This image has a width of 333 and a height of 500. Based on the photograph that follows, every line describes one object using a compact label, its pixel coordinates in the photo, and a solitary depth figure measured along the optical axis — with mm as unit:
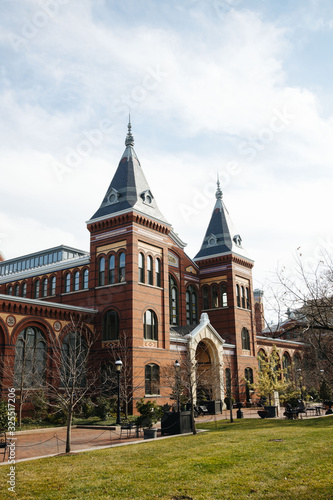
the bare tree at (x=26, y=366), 24508
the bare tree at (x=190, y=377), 26419
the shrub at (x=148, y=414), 21438
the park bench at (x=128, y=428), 21031
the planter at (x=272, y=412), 28219
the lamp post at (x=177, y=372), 25922
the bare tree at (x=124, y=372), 28812
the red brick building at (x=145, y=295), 30453
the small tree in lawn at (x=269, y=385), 33762
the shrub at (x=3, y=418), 19923
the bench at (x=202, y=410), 31062
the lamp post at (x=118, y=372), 23031
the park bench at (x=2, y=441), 14406
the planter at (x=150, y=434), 19375
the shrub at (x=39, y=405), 24859
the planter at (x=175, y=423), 20453
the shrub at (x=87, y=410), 26484
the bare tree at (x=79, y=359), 27641
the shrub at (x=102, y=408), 25859
